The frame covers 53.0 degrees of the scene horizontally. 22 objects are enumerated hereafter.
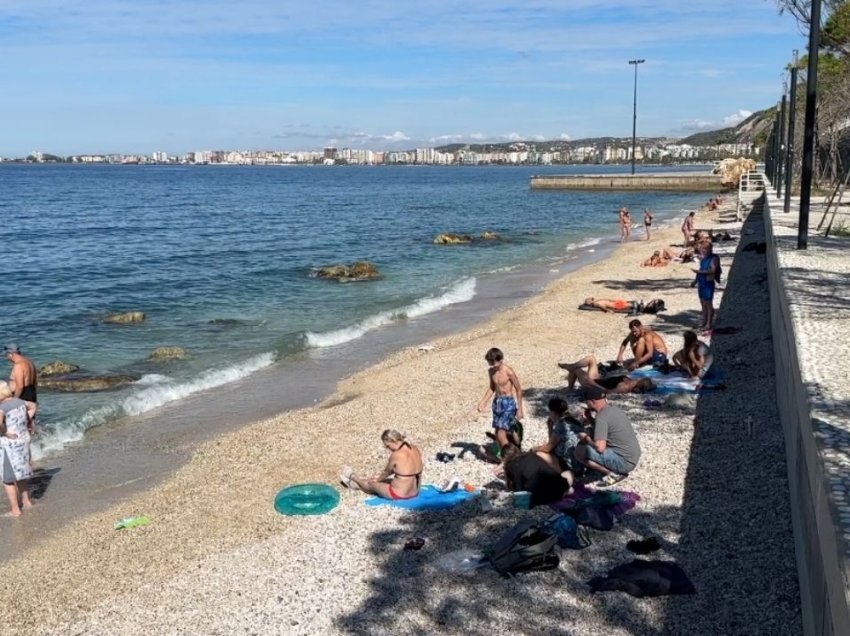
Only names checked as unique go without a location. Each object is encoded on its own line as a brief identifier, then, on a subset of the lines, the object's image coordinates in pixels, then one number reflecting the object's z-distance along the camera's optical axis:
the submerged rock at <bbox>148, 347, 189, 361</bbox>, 18.44
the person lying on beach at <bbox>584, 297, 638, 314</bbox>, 19.62
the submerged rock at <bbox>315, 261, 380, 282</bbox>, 30.91
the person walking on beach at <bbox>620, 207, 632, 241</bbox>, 40.22
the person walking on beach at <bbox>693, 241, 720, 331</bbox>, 15.52
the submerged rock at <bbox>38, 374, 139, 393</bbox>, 15.98
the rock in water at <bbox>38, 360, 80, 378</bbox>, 17.01
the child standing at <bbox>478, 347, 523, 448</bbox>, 9.98
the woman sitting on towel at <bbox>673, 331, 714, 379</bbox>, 12.06
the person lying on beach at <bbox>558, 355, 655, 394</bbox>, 11.90
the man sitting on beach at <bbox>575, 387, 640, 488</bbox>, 8.66
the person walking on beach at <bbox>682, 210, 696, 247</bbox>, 32.04
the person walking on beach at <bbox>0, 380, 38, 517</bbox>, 9.55
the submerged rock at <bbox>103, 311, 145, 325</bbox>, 23.19
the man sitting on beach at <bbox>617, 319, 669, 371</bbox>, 13.04
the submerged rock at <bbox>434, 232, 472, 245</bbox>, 43.31
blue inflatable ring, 8.90
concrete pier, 84.75
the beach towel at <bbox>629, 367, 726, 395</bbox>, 11.63
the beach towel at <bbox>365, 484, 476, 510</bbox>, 8.70
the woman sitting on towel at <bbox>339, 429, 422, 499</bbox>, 8.97
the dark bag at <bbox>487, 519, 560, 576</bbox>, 6.93
